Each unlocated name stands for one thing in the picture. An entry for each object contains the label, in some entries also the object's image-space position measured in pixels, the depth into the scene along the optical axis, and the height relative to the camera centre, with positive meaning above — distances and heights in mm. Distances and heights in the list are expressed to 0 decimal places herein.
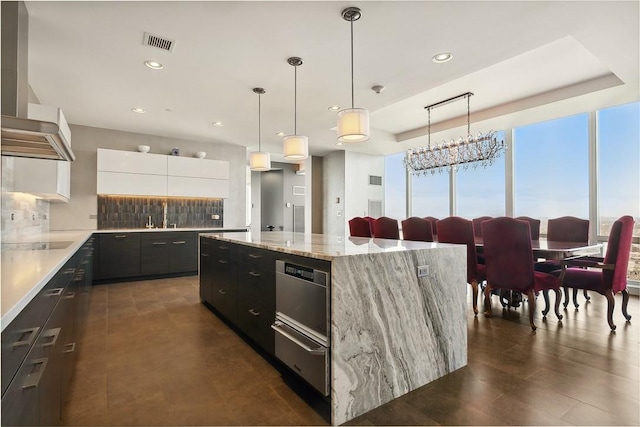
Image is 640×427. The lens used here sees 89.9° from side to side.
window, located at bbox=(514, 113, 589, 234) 5160 +833
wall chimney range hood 1916 +817
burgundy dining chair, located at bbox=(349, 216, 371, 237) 4867 -161
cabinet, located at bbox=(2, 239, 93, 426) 832 -477
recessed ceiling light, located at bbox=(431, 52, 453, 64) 3031 +1547
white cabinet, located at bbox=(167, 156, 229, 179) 5832 +941
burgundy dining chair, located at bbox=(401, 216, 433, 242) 3988 -154
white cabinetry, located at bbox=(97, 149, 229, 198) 5285 +755
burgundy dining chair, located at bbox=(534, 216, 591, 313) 4094 -198
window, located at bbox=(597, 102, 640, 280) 4586 +739
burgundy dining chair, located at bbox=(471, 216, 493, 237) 5008 -121
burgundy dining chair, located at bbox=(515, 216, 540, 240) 4457 -142
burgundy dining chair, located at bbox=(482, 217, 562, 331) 3113 -439
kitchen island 1694 -581
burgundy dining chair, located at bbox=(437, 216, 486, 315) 3615 -251
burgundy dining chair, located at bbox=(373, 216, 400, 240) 4363 -152
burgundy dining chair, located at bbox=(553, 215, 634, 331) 3078 -535
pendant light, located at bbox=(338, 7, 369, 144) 2697 +801
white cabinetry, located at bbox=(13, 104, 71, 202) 3182 +420
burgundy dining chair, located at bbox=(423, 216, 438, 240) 5099 -117
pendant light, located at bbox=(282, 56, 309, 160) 3447 +767
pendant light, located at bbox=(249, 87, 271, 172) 4109 +734
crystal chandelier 4777 +1042
